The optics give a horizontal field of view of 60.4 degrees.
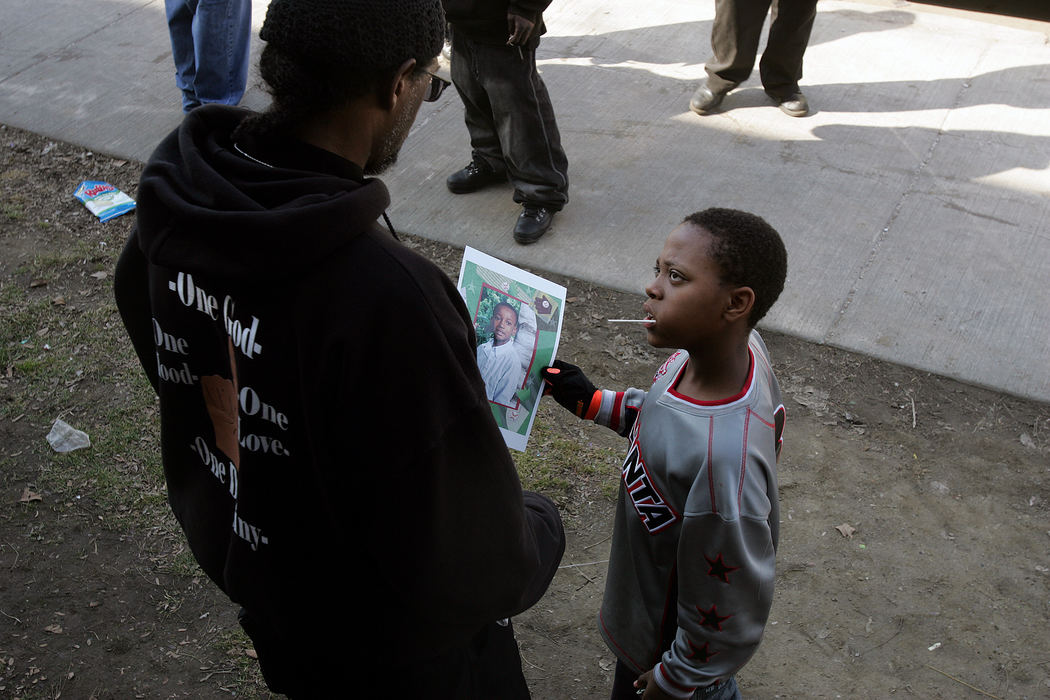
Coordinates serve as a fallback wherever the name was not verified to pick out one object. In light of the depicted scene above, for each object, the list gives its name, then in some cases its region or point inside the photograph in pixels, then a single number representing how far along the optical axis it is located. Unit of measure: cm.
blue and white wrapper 514
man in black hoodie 125
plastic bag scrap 375
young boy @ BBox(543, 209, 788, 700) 175
